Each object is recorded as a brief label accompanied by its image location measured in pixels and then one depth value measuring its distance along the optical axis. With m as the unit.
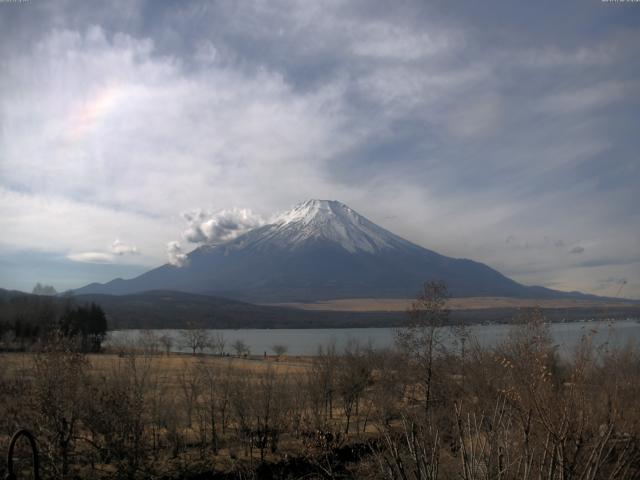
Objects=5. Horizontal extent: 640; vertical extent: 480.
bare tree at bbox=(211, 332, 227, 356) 83.76
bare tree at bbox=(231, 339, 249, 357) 75.29
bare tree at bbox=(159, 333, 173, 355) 70.19
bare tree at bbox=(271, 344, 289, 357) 74.89
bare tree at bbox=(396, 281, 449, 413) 25.05
